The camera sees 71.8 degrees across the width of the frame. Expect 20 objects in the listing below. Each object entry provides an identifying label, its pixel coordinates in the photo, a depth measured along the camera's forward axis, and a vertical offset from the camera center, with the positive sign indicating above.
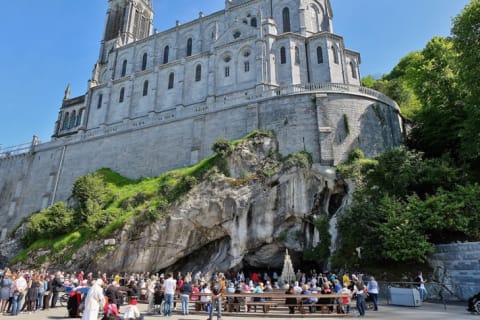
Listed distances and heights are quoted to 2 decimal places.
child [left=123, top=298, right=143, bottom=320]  7.89 -0.61
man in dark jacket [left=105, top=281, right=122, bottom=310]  9.82 -0.26
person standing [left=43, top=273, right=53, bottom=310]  13.33 -0.38
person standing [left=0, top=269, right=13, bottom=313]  11.97 -0.13
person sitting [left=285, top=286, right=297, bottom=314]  12.36 -0.64
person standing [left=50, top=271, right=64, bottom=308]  13.53 -0.04
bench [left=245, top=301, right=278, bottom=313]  11.98 -0.68
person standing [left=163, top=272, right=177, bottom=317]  11.74 -0.31
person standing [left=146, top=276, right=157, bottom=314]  12.99 -0.49
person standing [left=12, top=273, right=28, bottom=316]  11.77 -0.30
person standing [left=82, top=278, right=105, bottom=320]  8.00 -0.40
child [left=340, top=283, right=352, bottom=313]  12.09 -0.62
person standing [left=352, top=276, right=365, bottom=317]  11.55 -0.53
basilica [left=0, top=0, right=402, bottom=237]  25.75 +18.78
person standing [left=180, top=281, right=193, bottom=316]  12.16 -0.46
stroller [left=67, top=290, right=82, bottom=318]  11.02 -0.60
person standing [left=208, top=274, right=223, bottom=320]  10.52 -0.35
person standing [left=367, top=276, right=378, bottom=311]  12.79 -0.23
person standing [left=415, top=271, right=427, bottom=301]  14.87 -0.11
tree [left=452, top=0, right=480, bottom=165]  19.22 +11.96
